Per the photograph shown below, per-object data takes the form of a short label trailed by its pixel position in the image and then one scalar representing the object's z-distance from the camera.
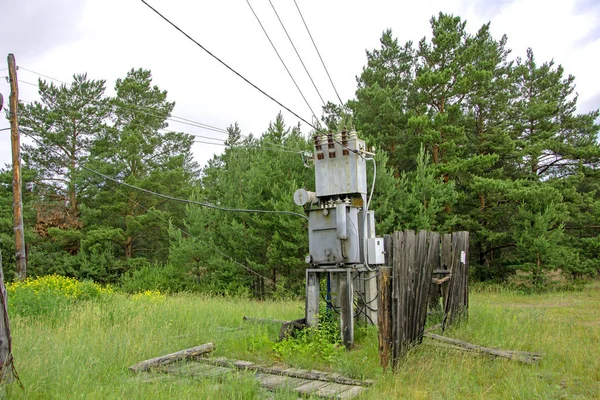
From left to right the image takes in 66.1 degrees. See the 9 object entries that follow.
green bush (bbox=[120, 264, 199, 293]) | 21.97
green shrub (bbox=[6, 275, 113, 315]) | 9.00
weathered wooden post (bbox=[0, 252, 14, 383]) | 4.02
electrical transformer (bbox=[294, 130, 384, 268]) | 7.60
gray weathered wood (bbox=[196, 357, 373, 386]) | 5.25
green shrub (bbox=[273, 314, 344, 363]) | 6.50
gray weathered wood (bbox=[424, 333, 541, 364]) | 6.04
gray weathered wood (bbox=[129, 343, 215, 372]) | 5.57
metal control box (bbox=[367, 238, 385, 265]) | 7.55
